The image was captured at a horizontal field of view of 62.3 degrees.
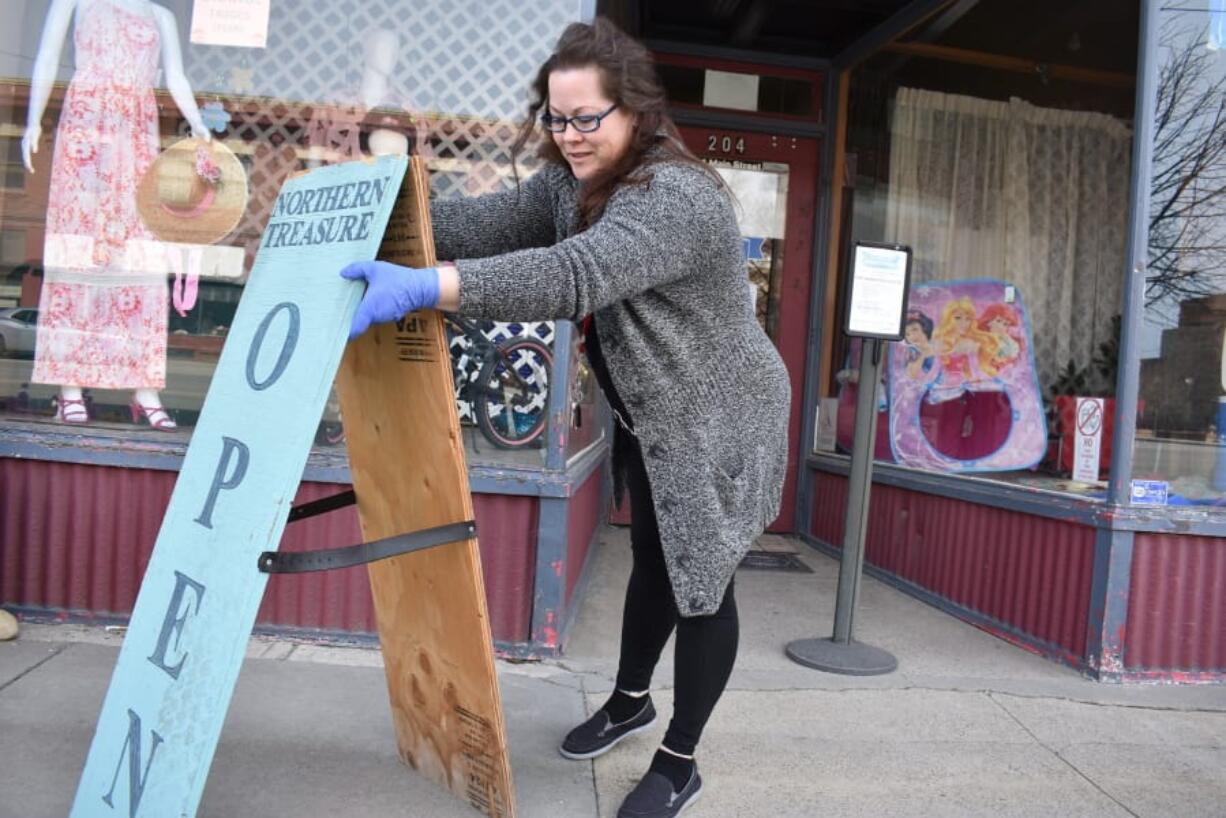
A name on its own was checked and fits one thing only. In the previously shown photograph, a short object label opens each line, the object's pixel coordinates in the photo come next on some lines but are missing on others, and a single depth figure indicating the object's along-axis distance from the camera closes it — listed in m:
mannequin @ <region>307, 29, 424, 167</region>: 3.61
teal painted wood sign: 1.71
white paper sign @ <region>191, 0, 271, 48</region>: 3.60
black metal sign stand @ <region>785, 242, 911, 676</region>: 3.64
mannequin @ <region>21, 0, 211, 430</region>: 3.60
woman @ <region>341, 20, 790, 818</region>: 1.91
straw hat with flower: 3.62
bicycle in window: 3.57
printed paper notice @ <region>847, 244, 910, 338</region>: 3.65
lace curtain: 4.23
